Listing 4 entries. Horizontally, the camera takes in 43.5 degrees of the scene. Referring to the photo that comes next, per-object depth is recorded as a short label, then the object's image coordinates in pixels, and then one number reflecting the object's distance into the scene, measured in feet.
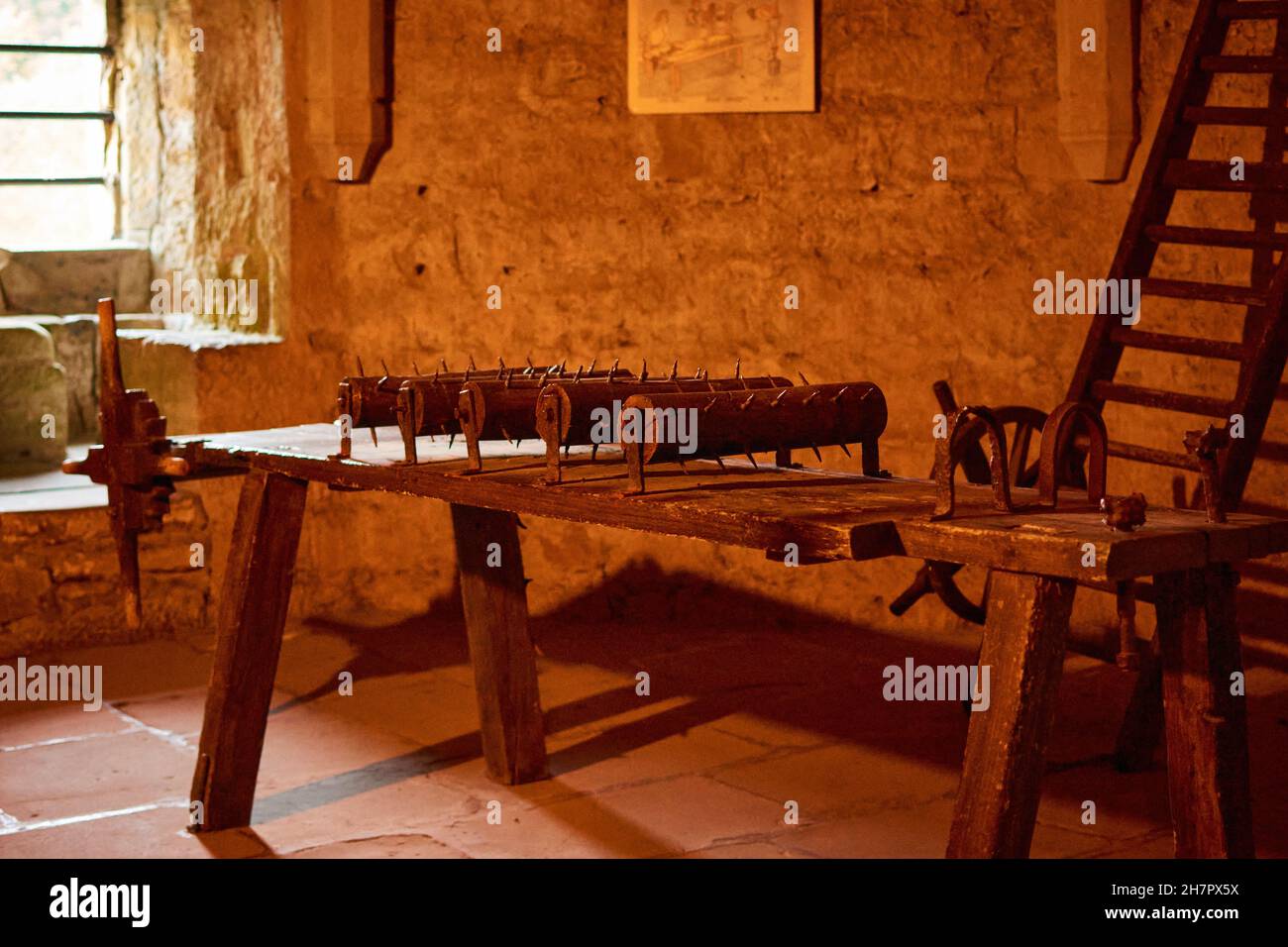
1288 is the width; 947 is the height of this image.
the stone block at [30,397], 20.08
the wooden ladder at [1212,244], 13.96
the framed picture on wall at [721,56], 18.74
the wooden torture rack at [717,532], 8.05
